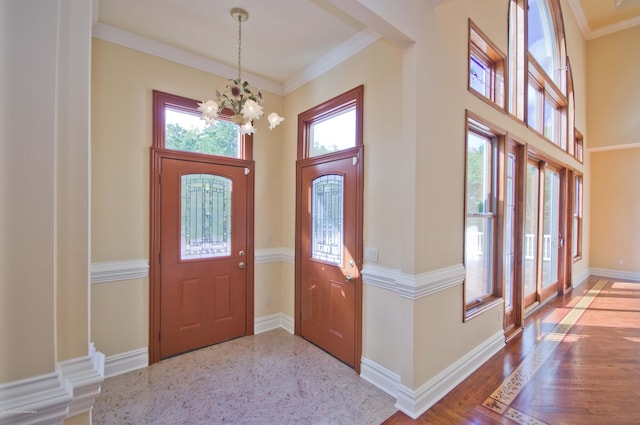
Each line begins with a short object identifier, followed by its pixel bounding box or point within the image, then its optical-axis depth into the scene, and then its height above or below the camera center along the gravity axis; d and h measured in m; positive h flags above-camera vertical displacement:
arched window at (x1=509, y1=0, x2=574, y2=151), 3.58 +2.07
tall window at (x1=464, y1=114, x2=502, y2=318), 2.96 -0.07
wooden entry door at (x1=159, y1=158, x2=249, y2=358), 3.00 -0.48
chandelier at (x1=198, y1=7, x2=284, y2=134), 2.22 +0.82
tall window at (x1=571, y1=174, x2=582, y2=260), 5.99 -0.17
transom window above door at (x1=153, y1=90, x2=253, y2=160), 2.94 +0.87
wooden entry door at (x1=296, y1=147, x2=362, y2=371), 2.85 -0.47
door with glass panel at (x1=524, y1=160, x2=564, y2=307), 4.33 -0.34
